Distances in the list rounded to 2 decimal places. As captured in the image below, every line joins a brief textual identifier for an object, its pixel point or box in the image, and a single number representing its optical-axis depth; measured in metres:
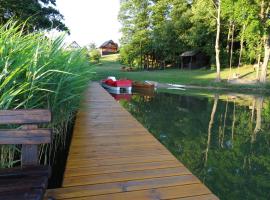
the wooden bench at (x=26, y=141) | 1.86
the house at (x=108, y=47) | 62.53
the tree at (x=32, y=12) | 14.74
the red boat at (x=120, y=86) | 14.56
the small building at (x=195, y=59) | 30.11
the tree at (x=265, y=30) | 17.47
